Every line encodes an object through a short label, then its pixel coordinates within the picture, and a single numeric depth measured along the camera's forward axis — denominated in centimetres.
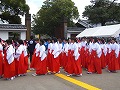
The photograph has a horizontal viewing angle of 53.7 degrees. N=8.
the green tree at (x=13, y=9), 1586
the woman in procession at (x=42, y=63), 568
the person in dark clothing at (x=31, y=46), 780
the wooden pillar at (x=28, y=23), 1442
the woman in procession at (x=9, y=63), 514
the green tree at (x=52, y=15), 1667
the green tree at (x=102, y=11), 1637
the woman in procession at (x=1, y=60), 530
